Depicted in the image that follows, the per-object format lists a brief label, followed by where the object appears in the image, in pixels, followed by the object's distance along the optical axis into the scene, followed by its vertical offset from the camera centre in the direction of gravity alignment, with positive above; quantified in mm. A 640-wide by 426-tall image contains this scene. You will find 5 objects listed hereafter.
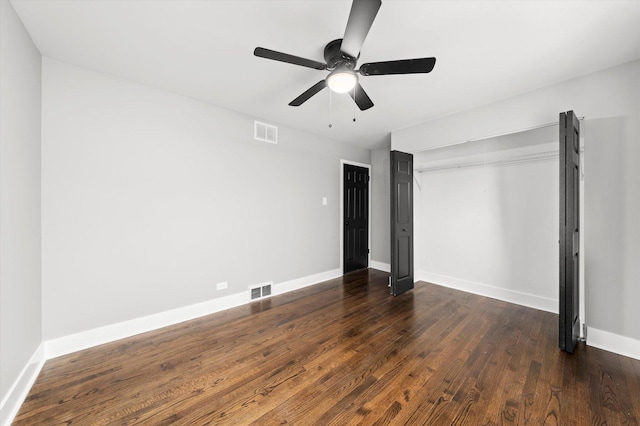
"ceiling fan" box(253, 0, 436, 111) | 1416 +1074
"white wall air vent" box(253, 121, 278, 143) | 3582 +1198
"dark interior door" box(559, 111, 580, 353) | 2205 -160
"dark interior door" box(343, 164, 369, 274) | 4941 -127
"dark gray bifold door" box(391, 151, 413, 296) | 3766 -167
